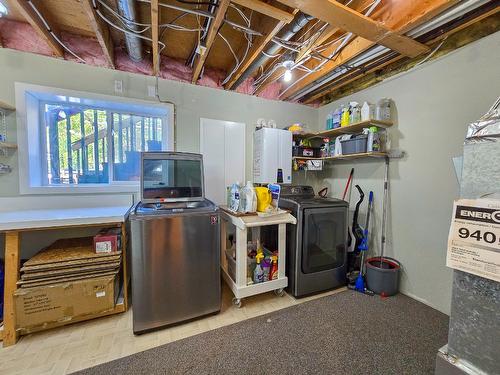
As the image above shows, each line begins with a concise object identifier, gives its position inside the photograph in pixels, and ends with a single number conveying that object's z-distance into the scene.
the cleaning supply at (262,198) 2.09
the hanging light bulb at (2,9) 1.53
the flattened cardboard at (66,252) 1.62
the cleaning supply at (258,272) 2.04
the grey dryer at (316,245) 2.12
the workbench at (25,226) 1.50
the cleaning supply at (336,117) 2.65
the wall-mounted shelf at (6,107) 1.76
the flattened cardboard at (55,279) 1.56
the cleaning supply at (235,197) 2.09
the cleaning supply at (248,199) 2.00
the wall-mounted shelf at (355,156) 2.27
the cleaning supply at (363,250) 2.24
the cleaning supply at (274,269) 2.12
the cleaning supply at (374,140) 2.26
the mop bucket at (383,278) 2.14
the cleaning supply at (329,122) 2.78
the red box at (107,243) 1.75
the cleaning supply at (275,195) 2.12
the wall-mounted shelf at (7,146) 1.76
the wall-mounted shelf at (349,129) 2.27
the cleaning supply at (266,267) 2.09
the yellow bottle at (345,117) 2.53
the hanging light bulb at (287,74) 2.08
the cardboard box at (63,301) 1.54
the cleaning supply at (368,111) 2.28
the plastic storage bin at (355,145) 2.34
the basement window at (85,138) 2.01
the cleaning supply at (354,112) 2.42
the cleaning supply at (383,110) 2.29
